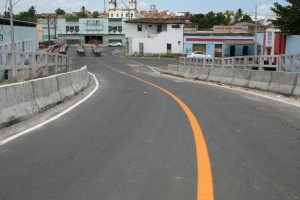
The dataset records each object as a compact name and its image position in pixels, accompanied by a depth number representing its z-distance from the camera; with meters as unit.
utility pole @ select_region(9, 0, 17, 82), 12.88
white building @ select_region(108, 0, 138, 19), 183.25
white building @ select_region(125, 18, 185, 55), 79.56
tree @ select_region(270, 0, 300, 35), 46.34
